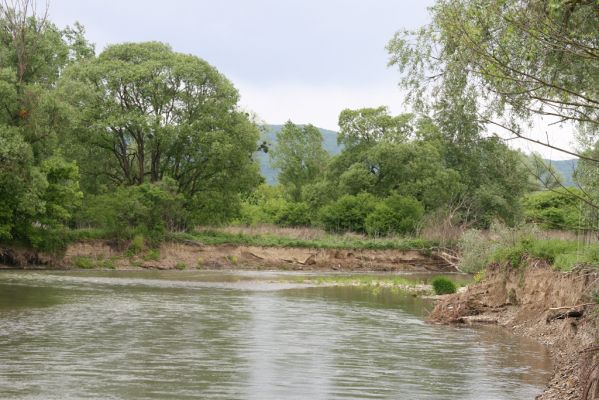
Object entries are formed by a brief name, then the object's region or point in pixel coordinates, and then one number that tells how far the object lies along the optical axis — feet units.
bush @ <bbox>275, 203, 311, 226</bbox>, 250.57
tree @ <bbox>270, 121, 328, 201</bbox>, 315.58
